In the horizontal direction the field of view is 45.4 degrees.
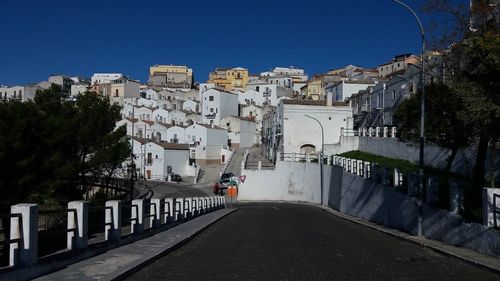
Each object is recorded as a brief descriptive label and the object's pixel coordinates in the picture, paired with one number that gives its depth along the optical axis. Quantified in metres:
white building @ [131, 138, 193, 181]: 86.62
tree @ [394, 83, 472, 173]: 22.27
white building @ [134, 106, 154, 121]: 118.75
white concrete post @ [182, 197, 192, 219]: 27.12
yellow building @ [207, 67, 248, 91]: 164.75
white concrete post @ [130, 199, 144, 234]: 16.77
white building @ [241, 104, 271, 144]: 118.25
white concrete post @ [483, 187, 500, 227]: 14.92
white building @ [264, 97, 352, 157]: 73.69
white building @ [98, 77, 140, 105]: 136.75
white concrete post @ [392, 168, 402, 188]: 26.41
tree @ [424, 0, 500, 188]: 14.25
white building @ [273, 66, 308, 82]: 169.68
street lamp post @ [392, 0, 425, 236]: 20.83
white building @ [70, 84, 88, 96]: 147.21
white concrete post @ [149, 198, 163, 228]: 19.62
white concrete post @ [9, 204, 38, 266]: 9.30
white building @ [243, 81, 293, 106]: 132.12
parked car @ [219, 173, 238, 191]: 67.21
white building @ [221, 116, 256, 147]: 110.50
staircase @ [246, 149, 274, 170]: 68.63
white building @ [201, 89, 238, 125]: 114.69
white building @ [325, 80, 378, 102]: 94.12
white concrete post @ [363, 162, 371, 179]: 34.66
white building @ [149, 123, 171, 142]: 106.19
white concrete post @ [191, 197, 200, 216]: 30.69
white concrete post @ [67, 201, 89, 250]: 11.68
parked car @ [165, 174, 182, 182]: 85.38
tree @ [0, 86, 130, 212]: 32.81
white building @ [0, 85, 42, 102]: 115.06
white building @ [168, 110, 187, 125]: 119.38
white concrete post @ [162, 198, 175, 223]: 21.81
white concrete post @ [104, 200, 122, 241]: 14.30
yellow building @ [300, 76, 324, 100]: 122.89
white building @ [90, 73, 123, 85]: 178.20
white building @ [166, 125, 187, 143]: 102.88
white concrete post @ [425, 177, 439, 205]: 20.94
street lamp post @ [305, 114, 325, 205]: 56.92
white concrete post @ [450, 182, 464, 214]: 17.89
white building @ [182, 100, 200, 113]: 129.88
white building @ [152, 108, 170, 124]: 118.72
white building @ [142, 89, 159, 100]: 137.07
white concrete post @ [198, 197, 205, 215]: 33.62
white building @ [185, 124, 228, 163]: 99.50
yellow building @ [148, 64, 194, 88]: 161.38
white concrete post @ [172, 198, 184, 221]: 24.13
